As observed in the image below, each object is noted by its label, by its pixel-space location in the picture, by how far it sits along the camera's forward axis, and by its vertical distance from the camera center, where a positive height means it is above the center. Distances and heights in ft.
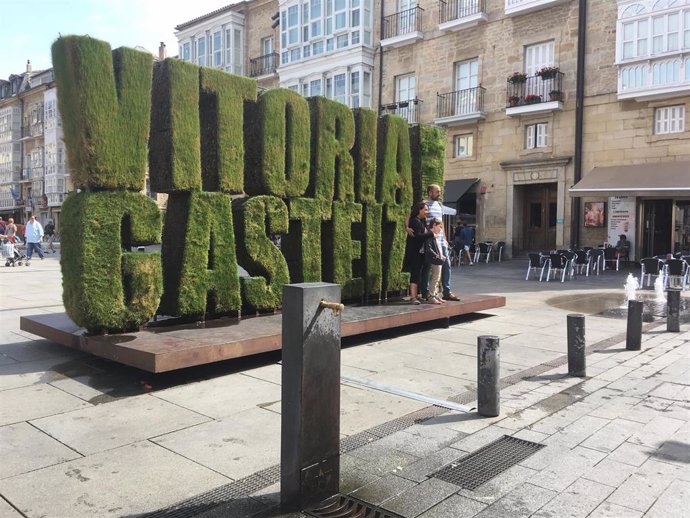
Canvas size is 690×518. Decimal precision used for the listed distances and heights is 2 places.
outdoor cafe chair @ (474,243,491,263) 72.84 -2.74
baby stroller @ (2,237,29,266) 62.54 -2.65
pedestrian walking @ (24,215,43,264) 64.23 -0.69
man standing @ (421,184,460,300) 29.86 -1.55
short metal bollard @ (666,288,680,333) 27.48 -3.93
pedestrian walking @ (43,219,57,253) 123.85 -0.46
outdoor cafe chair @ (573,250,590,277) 54.90 -2.63
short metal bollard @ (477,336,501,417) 15.01 -3.97
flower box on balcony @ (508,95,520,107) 72.64 +16.67
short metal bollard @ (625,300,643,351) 23.25 -3.89
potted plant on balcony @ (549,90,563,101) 69.00 +16.48
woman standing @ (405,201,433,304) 29.40 -0.55
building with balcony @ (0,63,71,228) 150.92 +23.04
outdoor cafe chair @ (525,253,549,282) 50.90 -2.69
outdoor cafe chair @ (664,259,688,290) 43.05 -3.28
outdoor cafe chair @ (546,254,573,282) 49.70 -2.82
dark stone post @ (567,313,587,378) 18.83 -3.87
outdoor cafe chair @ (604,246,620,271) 60.18 -2.57
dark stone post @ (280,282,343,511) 9.80 -2.84
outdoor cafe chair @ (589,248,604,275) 57.21 -2.96
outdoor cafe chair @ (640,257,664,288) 44.39 -2.80
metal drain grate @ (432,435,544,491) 11.32 -4.93
